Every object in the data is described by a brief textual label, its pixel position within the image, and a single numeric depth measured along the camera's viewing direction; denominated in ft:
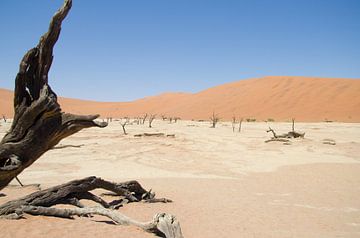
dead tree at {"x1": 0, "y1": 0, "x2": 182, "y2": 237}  15.53
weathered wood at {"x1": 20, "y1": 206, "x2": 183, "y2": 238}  16.25
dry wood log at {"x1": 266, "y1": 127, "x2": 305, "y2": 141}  74.61
